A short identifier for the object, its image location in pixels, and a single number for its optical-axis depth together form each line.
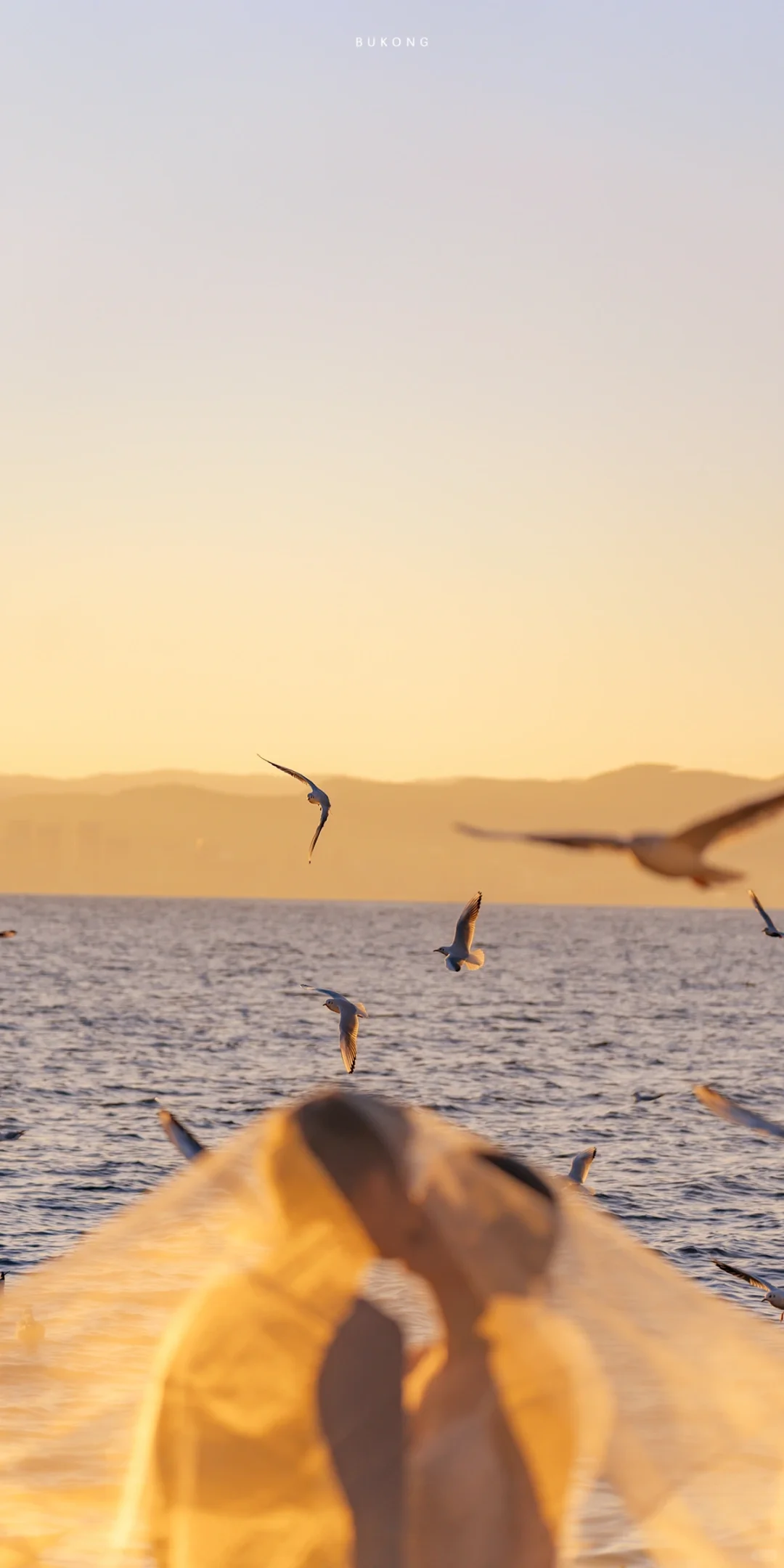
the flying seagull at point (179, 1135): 8.07
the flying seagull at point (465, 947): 20.66
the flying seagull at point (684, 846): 6.43
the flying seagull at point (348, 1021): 20.67
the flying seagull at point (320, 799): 19.95
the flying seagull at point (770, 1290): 15.61
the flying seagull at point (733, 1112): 10.24
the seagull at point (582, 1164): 18.98
